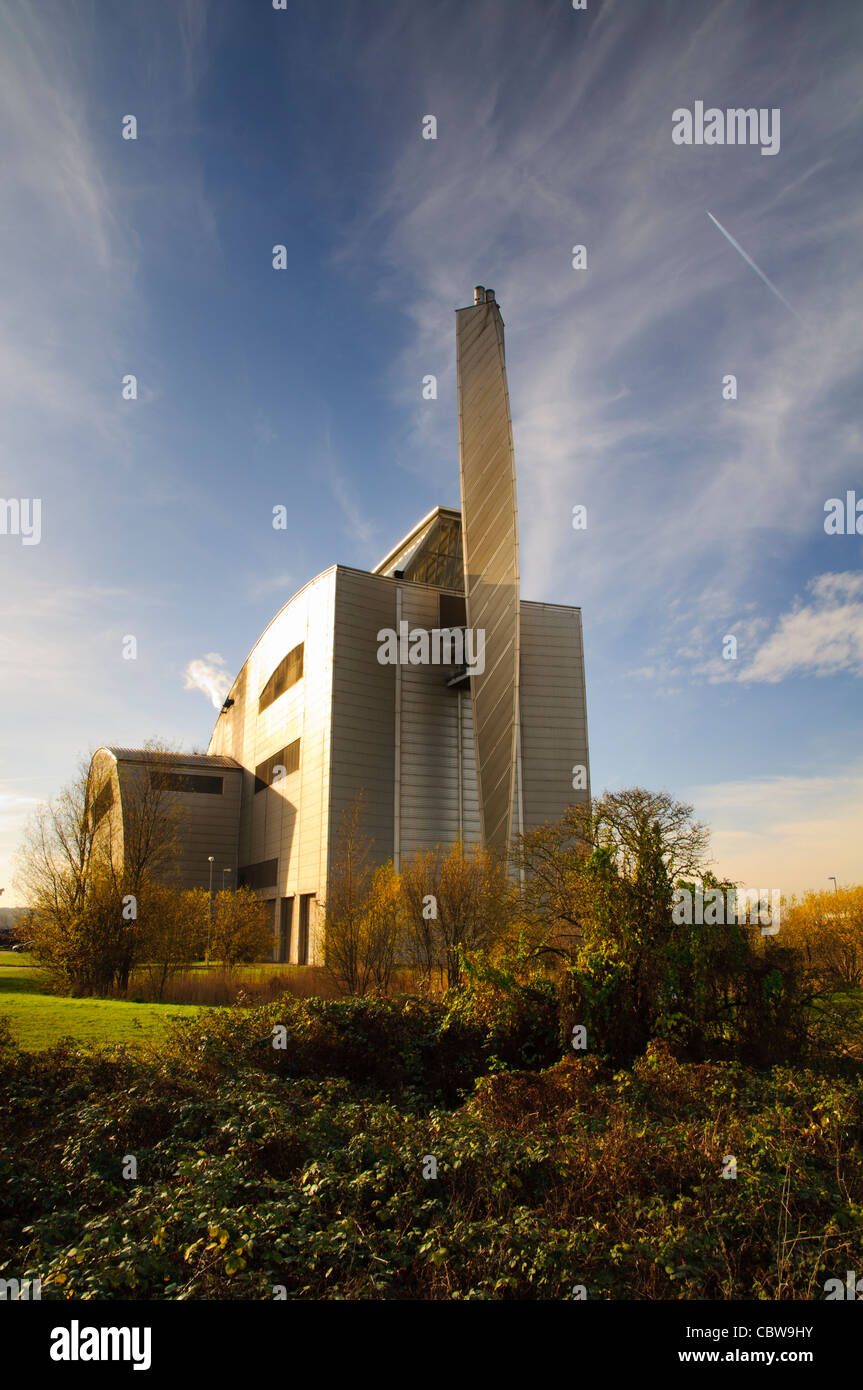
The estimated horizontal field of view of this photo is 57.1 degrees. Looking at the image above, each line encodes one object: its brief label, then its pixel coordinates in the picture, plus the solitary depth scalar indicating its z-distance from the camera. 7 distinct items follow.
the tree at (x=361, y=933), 24.03
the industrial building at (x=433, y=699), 39.78
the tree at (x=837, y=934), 25.77
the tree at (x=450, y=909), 24.86
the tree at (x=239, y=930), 35.50
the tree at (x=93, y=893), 24.09
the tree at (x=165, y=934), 25.12
